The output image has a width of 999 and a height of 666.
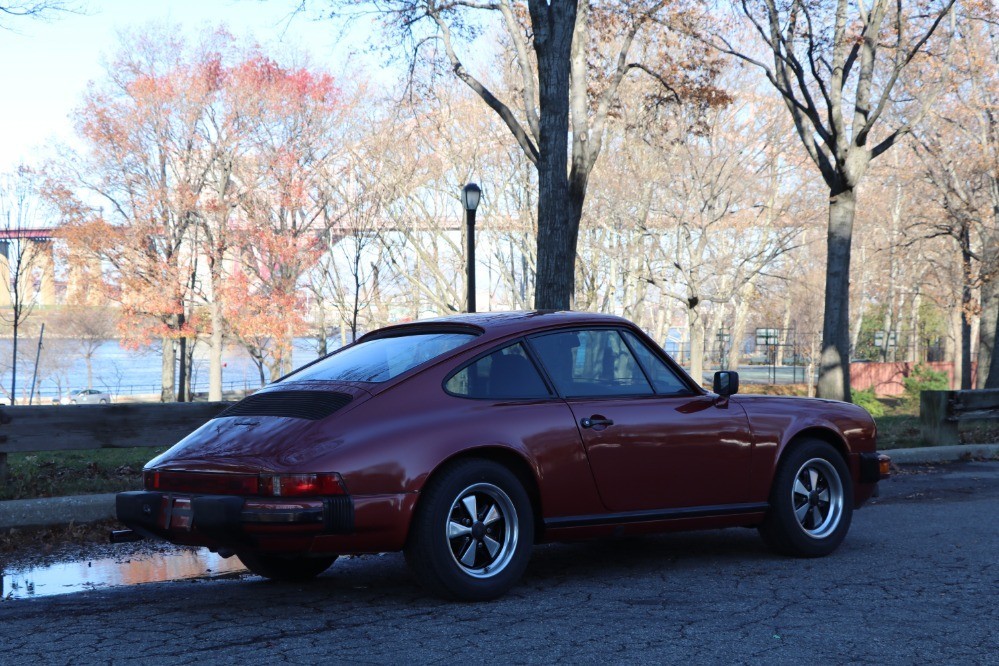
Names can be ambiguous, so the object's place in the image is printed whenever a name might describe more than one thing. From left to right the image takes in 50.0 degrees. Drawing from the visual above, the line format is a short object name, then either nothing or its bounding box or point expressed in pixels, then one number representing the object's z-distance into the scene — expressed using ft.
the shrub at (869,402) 90.38
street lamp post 49.96
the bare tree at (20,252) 93.30
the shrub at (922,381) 108.88
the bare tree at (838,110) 53.52
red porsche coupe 16.39
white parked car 202.59
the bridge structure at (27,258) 94.73
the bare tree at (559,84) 41.96
